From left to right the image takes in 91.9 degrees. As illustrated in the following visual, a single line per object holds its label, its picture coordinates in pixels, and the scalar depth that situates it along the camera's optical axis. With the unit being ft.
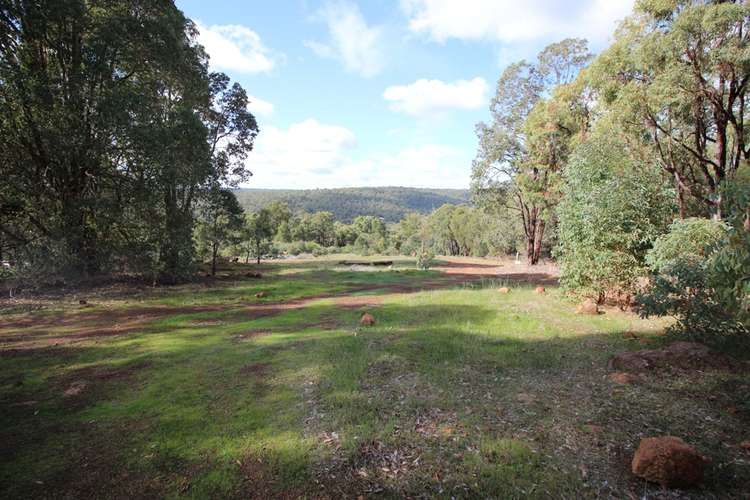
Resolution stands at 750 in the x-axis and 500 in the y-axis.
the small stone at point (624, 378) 19.04
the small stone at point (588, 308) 33.53
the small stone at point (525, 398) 17.66
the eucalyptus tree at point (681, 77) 34.37
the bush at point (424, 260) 93.97
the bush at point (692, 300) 19.53
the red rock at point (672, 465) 11.40
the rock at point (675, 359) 19.72
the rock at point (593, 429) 14.69
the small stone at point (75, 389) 18.98
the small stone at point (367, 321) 32.83
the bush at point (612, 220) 31.55
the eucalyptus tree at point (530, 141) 67.62
